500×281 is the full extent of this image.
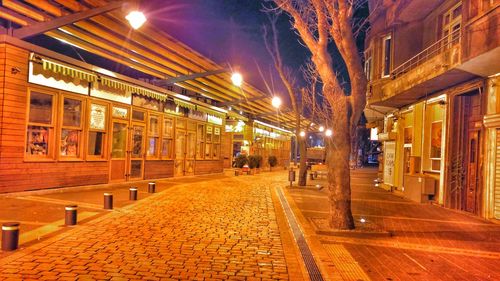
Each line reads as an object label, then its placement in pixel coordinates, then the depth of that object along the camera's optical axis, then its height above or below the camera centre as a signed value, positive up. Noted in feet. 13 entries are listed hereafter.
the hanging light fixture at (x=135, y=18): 32.37 +10.14
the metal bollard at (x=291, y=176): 61.21 -3.30
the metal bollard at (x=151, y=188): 45.57 -4.45
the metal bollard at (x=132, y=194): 39.34 -4.50
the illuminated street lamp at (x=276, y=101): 71.92 +9.14
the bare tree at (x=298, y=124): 62.18 +4.70
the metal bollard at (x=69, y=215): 26.40 -4.58
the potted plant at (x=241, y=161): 88.84 -2.02
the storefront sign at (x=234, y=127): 101.30 +5.97
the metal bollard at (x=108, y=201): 33.50 -4.50
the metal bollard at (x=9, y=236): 19.97 -4.58
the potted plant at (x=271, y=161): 110.11 -2.19
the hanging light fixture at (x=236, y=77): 56.08 +10.11
